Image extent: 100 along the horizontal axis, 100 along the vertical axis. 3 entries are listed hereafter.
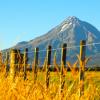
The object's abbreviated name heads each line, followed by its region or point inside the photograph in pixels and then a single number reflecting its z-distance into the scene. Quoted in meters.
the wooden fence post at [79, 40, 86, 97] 11.09
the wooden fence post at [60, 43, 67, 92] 12.68
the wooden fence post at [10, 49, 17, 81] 9.63
